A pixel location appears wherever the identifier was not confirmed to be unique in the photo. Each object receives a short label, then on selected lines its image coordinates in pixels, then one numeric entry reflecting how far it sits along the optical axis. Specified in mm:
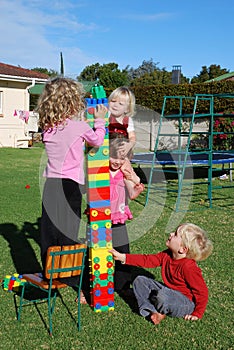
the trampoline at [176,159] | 8633
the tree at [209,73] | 55500
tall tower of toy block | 3676
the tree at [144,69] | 63906
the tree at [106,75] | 44125
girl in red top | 4195
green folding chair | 3331
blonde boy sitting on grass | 3662
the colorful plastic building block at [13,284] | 4227
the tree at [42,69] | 63975
